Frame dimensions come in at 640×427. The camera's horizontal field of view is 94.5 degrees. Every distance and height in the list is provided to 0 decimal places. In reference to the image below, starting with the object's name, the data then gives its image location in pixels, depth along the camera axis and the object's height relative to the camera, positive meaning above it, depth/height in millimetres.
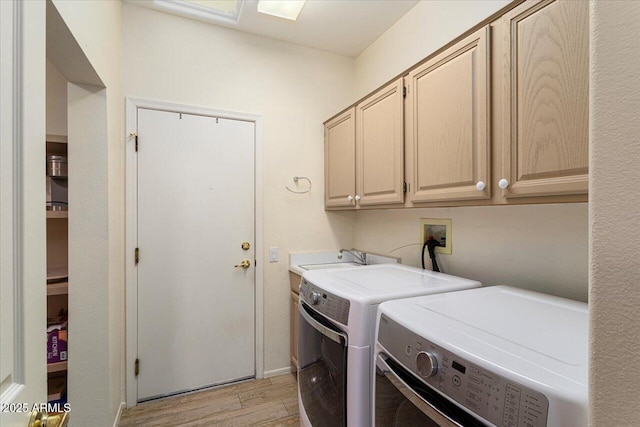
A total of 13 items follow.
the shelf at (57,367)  1608 -852
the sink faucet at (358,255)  2529 -377
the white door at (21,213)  546 -3
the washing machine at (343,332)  1136 -520
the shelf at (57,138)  1720 +432
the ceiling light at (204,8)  2043 +1443
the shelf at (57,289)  1597 -420
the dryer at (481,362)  591 -348
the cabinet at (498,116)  951 +394
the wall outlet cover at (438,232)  1804 -126
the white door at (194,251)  2061 -294
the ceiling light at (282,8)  2008 +1418
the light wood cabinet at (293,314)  2336 -826
